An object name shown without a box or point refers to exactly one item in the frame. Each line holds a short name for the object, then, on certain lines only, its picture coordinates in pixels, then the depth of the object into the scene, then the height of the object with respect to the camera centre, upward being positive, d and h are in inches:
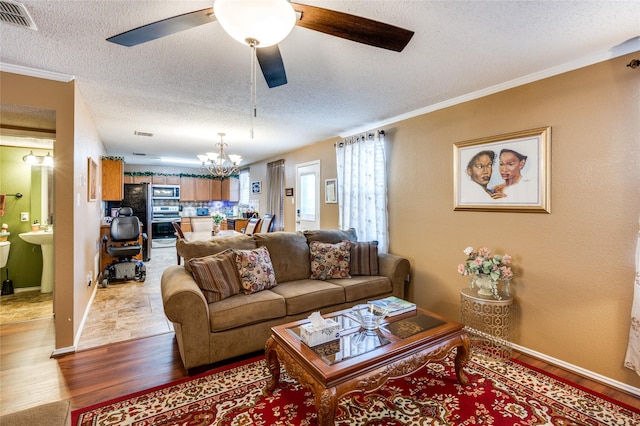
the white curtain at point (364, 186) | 157.8 +13.4
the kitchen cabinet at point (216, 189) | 375.6 +25.7
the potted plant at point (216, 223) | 206.2 -9.7
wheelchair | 192.9 -25.4
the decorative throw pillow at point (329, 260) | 133.4 -22.3
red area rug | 72.5 -50.0
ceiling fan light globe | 46.9 +31.1
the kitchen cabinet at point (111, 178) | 213.2 +22.4
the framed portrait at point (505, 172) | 101.2 +14.3
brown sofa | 90.5 -30.8
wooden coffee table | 62.8 -33.7
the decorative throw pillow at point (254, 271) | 111.5 -23.0
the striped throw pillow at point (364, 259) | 137.2 -22.2
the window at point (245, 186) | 337.5 +28.5
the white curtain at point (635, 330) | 80.4 -32.1
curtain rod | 157.8 +41.4
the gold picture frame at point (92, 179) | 135.3 +14.9
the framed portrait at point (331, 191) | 195.0 +12.9
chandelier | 208.4 +38.4
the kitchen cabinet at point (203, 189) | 366.6 +25.6
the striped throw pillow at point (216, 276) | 102.3 -22.9
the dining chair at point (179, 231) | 195.9 -14.0
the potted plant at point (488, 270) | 104.1 -20.7
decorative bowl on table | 83.1 -30.6
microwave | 343.3 +20.8
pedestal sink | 160.2 -27.7
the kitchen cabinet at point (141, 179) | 335.6 +34.6
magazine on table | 93.8 -30.7
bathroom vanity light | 166.9 +27.9
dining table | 192.5 -16.7
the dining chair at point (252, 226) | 227.3 -12.3
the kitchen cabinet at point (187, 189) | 357.4 +25.2
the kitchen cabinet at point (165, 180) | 345.7 +35.0
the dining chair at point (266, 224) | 224.5 -10.3
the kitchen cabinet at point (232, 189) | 371.2 +26.2
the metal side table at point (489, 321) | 103.2 -39.1
